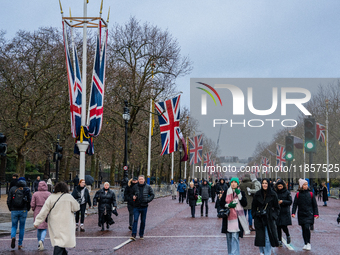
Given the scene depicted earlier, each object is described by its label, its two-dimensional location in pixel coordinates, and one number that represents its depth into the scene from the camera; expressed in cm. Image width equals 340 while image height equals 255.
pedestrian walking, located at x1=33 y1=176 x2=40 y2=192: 3853
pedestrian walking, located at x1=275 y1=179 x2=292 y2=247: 1157
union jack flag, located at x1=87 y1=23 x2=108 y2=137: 2000
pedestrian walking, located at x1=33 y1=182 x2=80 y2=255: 809
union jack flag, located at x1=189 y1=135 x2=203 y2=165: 5456
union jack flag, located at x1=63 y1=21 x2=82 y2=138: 1981
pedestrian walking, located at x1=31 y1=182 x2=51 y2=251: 1107
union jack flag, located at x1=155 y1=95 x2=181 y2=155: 3406
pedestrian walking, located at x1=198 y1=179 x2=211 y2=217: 2108
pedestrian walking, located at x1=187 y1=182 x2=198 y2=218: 2028
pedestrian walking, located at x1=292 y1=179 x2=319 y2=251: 1128
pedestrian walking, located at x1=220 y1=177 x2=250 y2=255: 916
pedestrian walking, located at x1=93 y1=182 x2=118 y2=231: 1511
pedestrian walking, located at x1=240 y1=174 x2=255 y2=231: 1492
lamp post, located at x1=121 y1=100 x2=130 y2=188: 2530
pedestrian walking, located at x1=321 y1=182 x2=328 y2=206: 3138
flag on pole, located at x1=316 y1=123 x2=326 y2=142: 4519
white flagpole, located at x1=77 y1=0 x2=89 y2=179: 1998
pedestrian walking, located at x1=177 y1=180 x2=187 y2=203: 3412
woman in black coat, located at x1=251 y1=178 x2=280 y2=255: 934
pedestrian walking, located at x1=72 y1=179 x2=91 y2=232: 1531
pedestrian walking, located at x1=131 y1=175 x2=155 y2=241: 1268
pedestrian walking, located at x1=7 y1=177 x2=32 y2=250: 1156
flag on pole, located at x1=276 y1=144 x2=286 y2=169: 5812
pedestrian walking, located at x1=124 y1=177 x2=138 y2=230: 1373
